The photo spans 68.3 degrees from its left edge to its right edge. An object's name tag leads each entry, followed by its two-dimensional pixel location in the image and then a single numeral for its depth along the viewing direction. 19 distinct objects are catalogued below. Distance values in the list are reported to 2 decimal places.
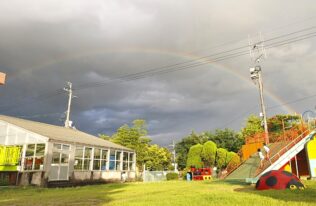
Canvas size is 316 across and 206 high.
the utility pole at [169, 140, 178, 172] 48.60
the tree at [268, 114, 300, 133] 44.58
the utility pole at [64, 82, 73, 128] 32.31
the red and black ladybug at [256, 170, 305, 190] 10.17
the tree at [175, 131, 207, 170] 47.05
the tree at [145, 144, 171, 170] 43.18
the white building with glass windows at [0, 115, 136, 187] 19.10
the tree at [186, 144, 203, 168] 32.17
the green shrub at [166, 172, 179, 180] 30.50
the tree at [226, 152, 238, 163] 32.12
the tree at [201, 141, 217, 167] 32.02
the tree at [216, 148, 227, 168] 32.07
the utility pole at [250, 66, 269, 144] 22.90
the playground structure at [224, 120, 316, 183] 15.77
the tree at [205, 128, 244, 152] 43.75
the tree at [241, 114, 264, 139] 44.17
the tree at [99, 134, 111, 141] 44.85
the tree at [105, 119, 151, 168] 38.02
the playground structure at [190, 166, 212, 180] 25.72
